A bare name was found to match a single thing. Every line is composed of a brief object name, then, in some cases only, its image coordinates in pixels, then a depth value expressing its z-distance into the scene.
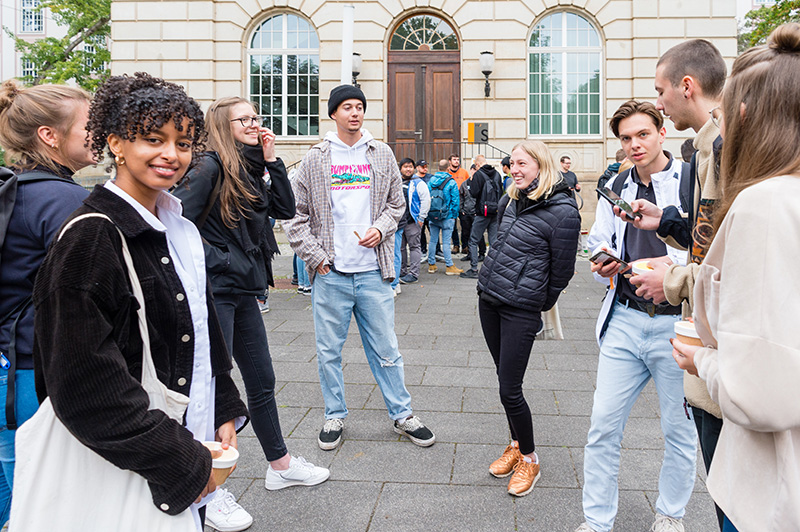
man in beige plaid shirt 4.40
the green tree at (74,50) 27.55
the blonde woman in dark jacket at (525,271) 3.64
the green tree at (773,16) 17.87
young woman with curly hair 1.55
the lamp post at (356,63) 16.53
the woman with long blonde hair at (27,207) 2.21
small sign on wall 16.88
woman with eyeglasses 3.34
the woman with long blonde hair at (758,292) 1.39
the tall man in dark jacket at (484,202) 11.98
